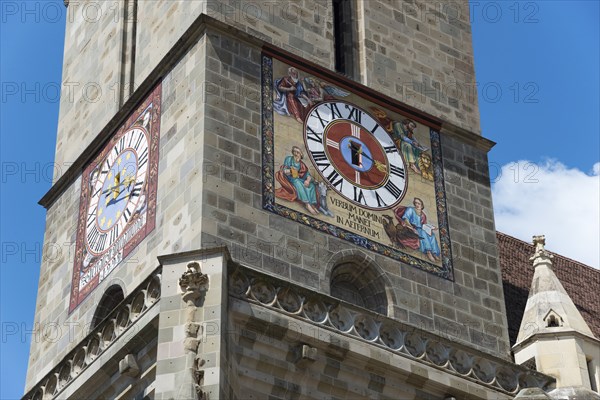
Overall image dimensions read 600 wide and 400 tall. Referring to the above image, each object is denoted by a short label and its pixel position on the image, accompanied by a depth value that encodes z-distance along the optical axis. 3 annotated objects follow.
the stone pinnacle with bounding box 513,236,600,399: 24.92
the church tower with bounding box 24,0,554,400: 22.41
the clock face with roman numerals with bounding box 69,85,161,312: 24.59
